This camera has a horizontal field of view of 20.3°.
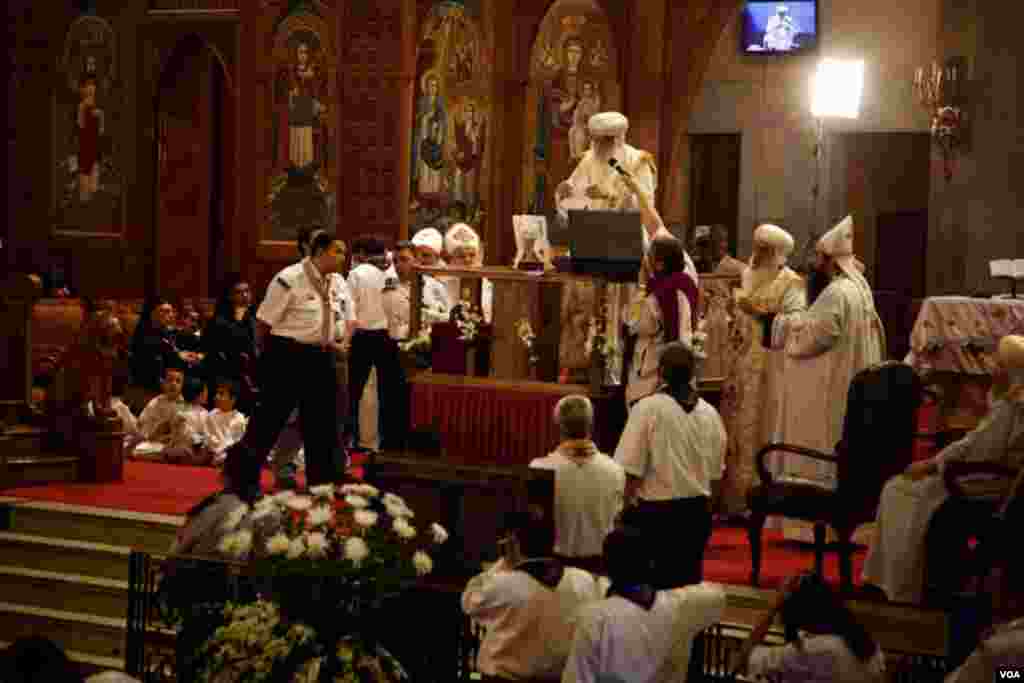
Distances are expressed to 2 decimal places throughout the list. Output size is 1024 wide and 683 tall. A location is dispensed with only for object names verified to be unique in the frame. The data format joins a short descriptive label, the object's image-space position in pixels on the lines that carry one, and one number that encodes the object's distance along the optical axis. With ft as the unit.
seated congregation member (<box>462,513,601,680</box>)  35.08
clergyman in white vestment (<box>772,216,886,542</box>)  49.38
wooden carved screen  77.44
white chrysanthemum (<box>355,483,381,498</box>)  35.77
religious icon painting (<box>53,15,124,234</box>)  91.15
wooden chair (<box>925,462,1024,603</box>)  38.58
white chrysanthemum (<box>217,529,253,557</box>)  34.58
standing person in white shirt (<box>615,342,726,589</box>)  41.52
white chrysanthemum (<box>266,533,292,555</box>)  34.31
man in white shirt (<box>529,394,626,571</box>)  40.41
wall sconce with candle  85.41
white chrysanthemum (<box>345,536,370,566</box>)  34.04
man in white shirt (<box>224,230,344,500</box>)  52.25
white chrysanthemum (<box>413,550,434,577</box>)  35.03
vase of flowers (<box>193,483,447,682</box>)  34.02
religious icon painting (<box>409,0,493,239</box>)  78.16
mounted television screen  99.69
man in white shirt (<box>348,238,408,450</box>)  61.62
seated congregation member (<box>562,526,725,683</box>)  32.37
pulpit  50.28
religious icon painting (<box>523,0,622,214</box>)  77.87
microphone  52.07
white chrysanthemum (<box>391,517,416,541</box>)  34.49
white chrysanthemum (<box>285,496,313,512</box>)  35.04
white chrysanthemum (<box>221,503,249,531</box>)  35.83
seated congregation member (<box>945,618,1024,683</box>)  29.62
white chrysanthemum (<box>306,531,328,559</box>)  34.09
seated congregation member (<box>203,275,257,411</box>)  69.41
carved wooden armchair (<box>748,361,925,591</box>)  43.28
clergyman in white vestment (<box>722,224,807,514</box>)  50.71
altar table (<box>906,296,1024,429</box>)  56.99
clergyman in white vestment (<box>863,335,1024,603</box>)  40.70
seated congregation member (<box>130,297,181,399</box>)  72.85
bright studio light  71.20
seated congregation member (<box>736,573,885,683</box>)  30.40
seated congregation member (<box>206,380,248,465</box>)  65.13
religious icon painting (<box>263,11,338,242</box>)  80.10
